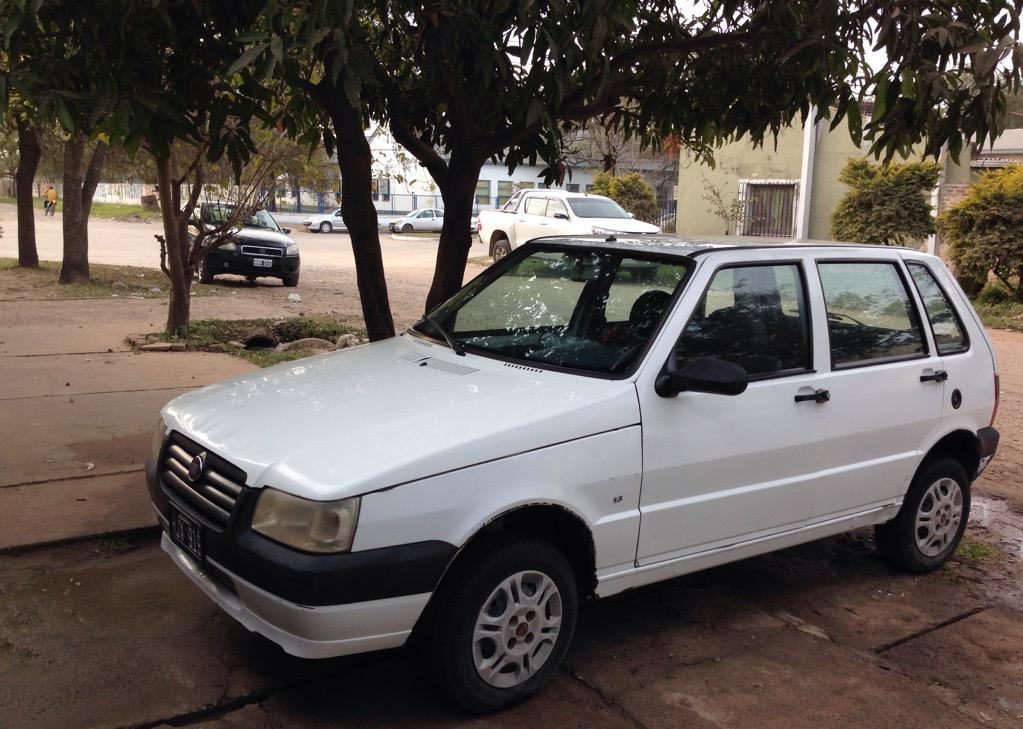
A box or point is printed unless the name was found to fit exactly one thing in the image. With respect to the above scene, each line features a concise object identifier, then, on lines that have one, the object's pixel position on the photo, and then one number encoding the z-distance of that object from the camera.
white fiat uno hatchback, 3.11
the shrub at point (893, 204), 17.17
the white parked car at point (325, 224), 42.59
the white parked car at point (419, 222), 44.59
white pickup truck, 19.94
